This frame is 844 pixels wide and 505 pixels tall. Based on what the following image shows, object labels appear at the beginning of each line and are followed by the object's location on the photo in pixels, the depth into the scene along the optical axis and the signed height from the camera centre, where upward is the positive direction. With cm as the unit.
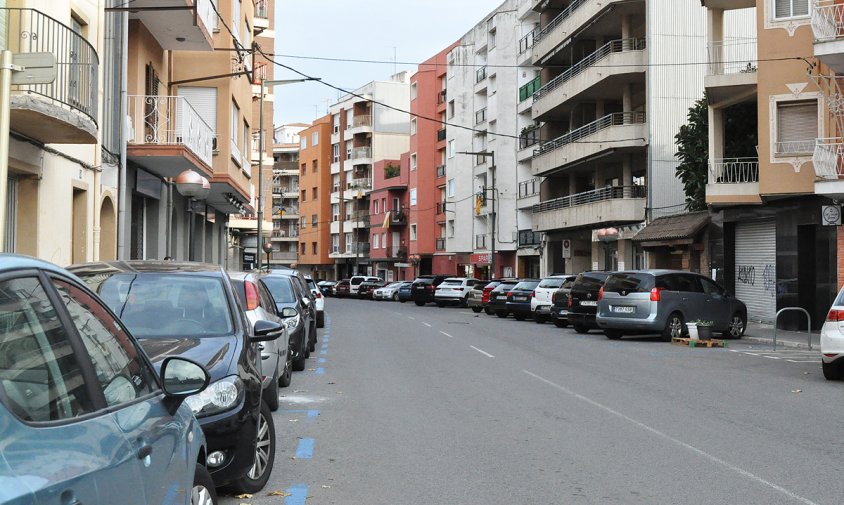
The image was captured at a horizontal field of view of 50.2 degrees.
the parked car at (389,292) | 6134 -123
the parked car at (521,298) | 3216 -85
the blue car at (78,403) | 239 -43
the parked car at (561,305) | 2716 -94
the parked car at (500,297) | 3450 -89
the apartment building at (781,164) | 2333 +310
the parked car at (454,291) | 4641 -86
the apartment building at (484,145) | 5772 +881
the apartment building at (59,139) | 1203 +199
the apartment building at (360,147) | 8844 +1262
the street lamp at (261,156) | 3331 +484
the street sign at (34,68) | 807 +186
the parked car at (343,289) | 7093 -119
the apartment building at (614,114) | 3647 +690
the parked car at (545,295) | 2984 -69
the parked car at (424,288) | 4991 -78
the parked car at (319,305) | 2629 -92
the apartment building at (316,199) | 9712 +823
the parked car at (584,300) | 2459 -71
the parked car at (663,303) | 2139 -70
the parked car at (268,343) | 987 -79
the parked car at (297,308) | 1391 -63
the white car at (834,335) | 1273 -86
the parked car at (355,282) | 6806 -62
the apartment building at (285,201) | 10956 +898
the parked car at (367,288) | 6565 -103
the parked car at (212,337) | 572 -49
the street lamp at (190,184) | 1777 +176
